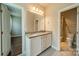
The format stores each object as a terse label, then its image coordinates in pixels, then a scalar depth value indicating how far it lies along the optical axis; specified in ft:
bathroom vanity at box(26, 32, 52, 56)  3.67
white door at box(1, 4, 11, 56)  3.34
